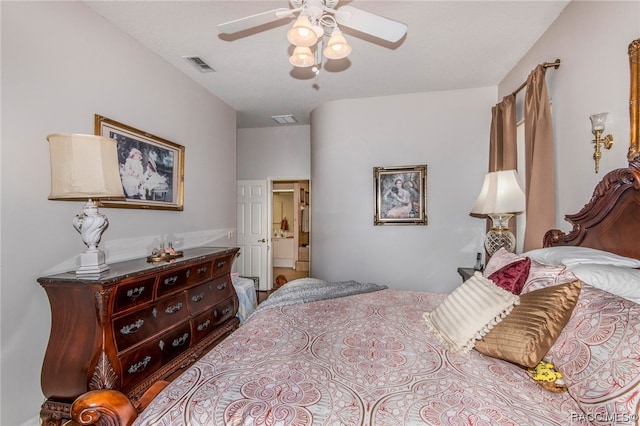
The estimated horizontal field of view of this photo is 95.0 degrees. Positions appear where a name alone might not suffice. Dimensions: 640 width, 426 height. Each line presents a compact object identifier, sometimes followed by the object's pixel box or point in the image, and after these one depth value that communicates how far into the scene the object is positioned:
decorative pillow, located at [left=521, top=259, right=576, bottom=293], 1.29
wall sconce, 1.72
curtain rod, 2.25
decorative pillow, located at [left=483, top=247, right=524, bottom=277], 1.78
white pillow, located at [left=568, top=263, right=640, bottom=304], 1.18
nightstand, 2.99
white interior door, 5.27
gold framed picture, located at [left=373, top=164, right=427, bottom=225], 3.82
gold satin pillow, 1.13
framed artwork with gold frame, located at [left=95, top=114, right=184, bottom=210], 2.45
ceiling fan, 1.61
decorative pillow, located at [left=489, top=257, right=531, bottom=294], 1.49
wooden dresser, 1.75
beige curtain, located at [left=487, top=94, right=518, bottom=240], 2.92
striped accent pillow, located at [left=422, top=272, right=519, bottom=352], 1.32
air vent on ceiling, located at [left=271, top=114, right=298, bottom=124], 4.70
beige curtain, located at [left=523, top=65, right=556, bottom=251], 2.22
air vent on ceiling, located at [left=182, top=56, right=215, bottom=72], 2.93
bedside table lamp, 2.44
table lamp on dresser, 1.72
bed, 0.90
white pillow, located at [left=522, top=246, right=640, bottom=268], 1.37
